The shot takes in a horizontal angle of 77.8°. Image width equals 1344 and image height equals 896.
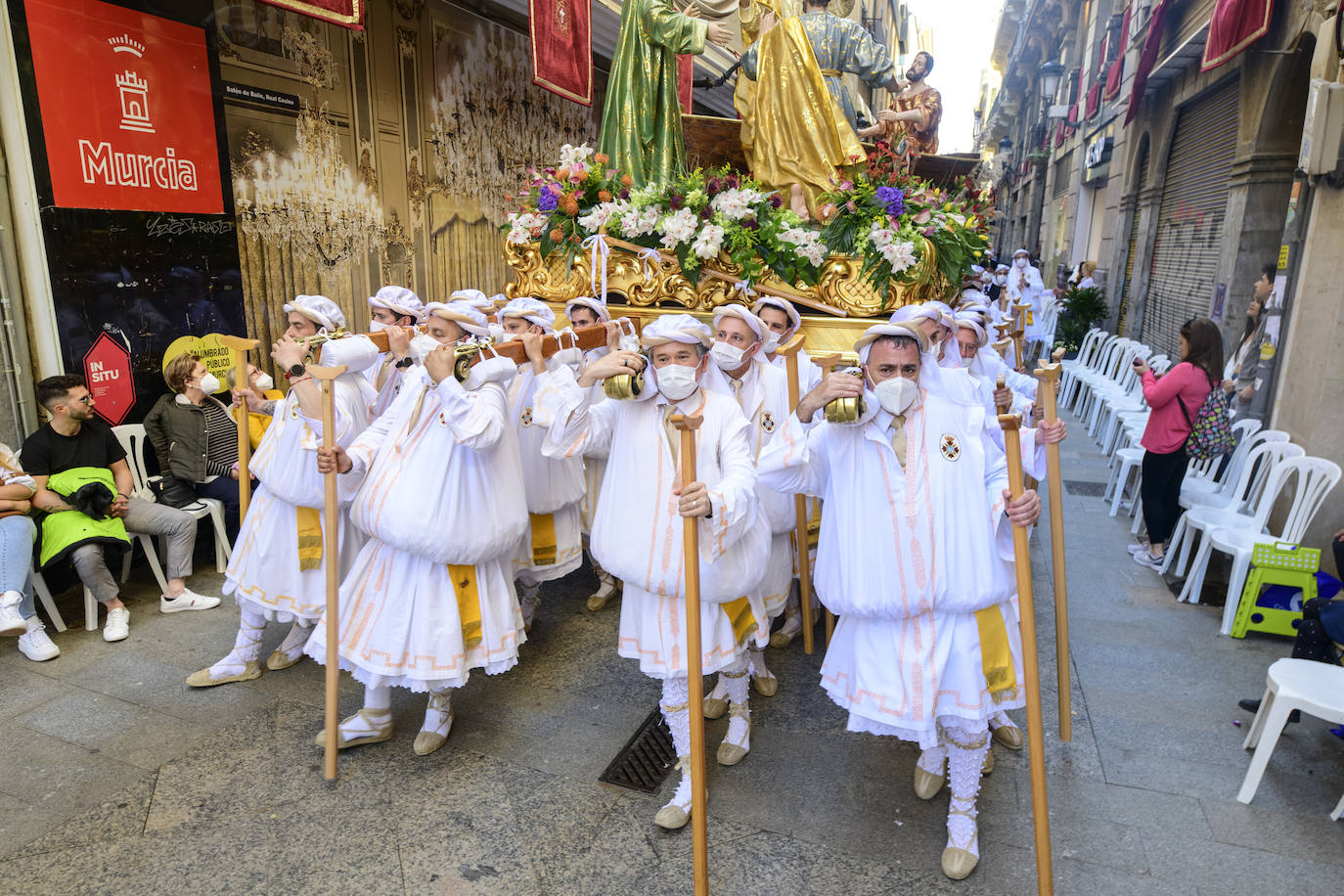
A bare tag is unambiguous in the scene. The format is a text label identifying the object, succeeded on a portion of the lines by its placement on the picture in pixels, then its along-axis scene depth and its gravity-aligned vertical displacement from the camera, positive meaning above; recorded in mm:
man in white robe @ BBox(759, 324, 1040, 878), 3059 -1076
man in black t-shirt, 5102 -1476
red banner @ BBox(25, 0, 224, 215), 5293 +950
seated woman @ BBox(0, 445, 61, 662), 4719 -1804
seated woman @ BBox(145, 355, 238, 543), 5820 -1249
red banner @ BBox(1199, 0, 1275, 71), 8188 +2456
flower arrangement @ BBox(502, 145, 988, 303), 5449 +262
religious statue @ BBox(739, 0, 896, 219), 6445 +1085
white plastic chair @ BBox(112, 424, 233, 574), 5836 -1611
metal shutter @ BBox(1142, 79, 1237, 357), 11164 +774
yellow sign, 6199 -739
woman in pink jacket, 6117 -1025
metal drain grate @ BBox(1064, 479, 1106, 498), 8461 -2218
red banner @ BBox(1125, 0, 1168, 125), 12930 +3340
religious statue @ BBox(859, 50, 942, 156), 7359 +1344
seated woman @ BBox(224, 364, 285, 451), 5727 -1068
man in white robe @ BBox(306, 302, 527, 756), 3533 -1189
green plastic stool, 5070 -1827
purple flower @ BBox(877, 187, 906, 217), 5469 +424
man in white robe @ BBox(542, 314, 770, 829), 3342 -1051
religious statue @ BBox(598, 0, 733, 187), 6629 +1297
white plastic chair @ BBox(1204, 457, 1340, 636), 5293 -1549
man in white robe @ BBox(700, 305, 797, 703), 4008 -759
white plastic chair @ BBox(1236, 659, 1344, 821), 3473 -1752
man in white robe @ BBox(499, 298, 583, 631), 4891 -1370
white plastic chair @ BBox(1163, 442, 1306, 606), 5559 -1665
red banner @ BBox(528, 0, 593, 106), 7535 +1996
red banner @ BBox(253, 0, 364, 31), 5137 +1519
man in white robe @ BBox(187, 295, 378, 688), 4186 -1366
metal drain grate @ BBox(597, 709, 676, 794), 3736 -2278
